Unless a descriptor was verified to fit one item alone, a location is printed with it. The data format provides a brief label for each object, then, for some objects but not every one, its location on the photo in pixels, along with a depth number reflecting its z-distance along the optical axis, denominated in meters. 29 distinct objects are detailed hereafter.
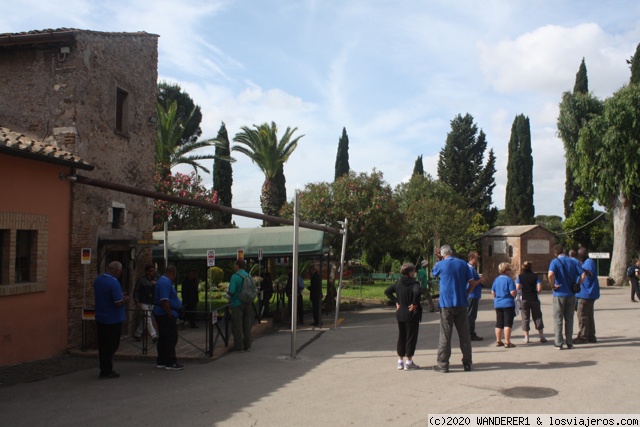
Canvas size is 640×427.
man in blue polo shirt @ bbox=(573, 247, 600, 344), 11.27
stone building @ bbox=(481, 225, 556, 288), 32.69
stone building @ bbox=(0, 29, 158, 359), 11.86
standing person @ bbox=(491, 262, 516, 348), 11.23
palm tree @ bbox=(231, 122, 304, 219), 41.41
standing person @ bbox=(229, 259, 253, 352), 11.42
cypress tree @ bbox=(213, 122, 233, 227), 45.31
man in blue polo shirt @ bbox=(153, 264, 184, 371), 9.67
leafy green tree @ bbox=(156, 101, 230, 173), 33.31
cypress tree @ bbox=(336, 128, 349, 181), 53.56
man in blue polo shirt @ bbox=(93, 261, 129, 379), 9.08
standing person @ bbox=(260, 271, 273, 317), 16.81
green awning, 16.48
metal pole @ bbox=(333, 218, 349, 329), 15.40
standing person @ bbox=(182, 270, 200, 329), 16.11
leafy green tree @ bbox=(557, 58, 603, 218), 34.81
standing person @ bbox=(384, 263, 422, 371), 9.15
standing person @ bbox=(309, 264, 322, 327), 16.27
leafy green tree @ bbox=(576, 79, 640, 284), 32.38
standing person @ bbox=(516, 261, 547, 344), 11.66
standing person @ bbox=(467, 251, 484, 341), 11.53
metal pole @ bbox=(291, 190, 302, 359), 10.78
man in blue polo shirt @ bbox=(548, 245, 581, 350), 10.64
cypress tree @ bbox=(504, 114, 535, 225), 52.22
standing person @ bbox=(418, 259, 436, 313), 19.03
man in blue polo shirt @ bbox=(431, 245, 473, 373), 8.91
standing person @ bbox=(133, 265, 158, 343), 12.39
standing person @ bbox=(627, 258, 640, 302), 21.14
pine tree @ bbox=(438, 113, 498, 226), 57.41
